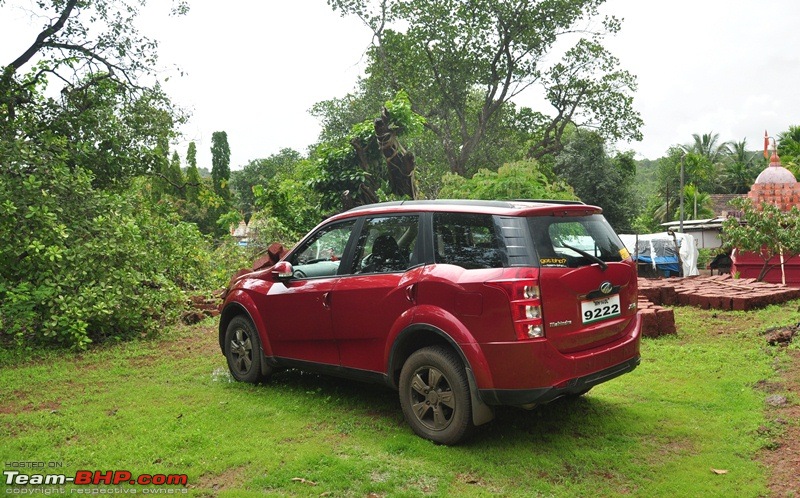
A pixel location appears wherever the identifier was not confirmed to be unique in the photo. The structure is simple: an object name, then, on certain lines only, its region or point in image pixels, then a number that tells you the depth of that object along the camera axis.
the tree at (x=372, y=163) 13.01
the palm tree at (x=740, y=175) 49.22
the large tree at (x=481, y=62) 26.38
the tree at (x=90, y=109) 10.12
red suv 4.17
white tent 23.36
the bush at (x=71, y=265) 8.17
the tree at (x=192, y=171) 43.12
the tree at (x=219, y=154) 54.16
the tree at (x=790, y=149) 32.25
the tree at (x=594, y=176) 36.31
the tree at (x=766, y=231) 14.91
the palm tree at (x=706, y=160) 47.12
